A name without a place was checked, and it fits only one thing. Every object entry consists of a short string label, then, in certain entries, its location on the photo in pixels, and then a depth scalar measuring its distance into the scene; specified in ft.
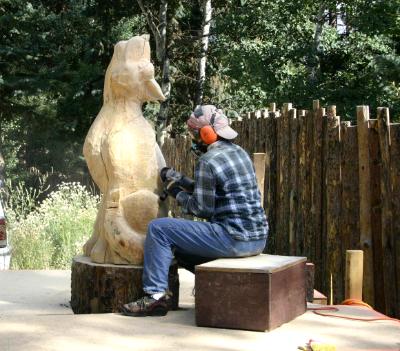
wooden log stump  15.99
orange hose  15.42
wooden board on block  14.15
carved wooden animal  16.40
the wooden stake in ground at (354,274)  16.78
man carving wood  15.21
